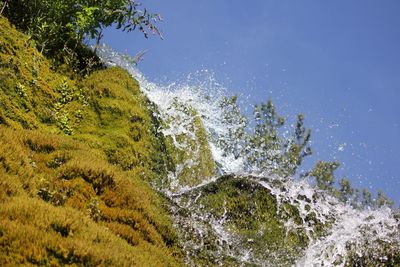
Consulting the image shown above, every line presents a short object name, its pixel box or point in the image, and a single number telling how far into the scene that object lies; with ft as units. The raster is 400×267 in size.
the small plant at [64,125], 50.34
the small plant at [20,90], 47.14
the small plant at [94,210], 32.72
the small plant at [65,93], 54.15
